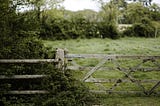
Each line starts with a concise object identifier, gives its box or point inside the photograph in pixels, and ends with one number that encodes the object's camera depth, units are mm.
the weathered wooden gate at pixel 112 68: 9727
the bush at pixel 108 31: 37781
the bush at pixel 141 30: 41125
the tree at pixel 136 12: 51188
